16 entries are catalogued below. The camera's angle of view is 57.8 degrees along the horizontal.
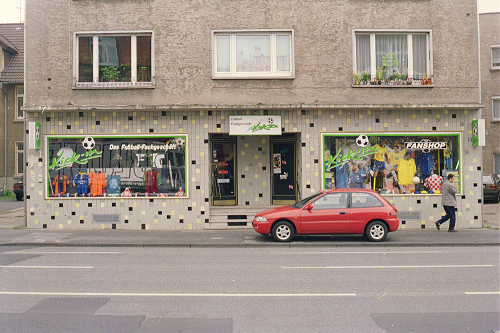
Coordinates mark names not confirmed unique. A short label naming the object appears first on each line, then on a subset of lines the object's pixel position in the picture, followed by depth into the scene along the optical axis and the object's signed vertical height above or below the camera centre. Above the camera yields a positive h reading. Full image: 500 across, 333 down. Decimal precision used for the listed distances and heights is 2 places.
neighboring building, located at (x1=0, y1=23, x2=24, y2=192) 29.27 +3.25
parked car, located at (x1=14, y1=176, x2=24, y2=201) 26.34 -1.00
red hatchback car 12.41 -1.30
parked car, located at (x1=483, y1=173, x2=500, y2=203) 23.20 -1.02
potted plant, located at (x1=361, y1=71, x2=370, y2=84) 15.52 +3.16
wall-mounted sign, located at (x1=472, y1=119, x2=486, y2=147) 15.01 +1.23
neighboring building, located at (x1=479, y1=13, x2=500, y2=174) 29.88 +5.05
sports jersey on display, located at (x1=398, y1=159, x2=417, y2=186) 15.77 +0.06
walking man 14.30 -0.97
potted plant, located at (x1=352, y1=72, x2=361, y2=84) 15.45 +3.15
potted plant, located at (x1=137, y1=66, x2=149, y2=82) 15.51 +3.39
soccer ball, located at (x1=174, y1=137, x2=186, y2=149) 15.56 +1.02
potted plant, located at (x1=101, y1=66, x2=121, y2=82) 15.52 +3.40
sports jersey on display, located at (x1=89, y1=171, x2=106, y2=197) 15.62 -0.34
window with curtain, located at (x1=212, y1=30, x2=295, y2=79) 15.51 +4.05
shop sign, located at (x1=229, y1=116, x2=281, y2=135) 15.44 +1.61
